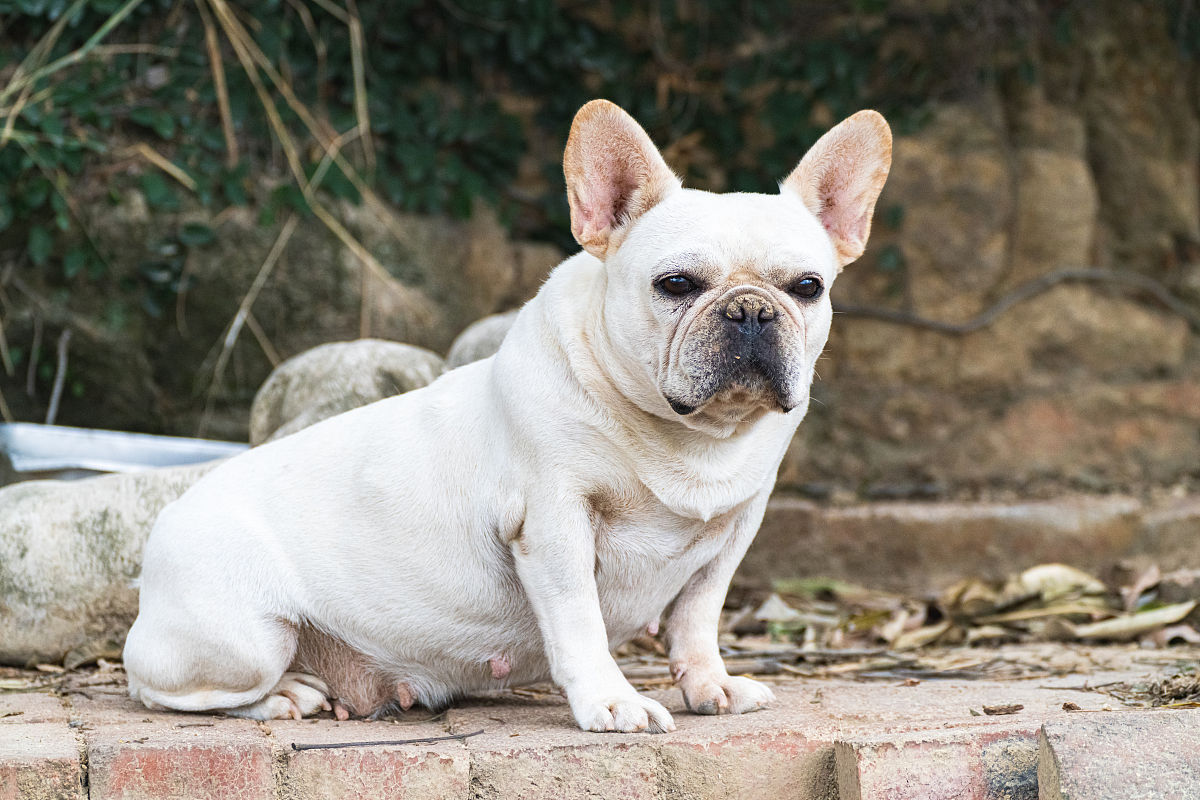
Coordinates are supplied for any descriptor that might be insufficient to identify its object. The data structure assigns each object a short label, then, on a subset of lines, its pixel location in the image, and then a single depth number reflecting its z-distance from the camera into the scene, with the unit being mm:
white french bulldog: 5449
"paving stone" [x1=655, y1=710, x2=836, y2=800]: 5070
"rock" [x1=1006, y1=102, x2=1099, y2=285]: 12219
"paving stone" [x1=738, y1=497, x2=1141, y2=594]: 11305
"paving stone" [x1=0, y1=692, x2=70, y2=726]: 5840
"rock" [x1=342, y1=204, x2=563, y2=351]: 11687
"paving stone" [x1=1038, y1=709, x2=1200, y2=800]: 4437
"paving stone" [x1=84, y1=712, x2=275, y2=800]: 4965
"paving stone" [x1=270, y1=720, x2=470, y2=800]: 5023
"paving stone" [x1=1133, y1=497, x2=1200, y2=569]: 11219
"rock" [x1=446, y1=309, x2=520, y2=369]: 8992
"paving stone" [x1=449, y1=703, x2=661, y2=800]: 5008
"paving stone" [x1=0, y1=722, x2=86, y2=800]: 4770
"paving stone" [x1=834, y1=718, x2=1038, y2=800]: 4801
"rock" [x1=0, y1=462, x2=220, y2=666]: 7664
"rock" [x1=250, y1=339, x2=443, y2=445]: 8617
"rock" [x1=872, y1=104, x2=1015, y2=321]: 12172
